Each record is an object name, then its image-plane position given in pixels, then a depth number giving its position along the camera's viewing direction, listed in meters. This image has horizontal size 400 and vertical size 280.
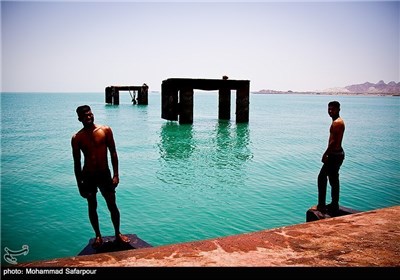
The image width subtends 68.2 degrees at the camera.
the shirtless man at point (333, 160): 4.99
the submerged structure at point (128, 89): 45.04
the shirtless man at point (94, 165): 3.84
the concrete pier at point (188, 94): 21.34
